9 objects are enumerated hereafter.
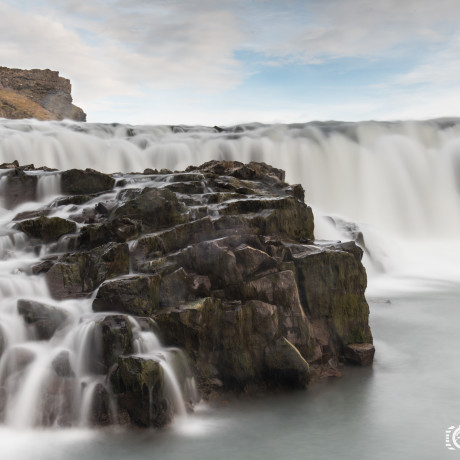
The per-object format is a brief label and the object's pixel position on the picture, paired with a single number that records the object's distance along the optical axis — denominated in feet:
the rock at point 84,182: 54.34
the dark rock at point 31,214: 47.98
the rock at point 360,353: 36.45
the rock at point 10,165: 64.16
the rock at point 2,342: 29.09
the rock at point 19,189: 55.42
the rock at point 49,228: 41.50
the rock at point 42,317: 30.83
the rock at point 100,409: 27.43
